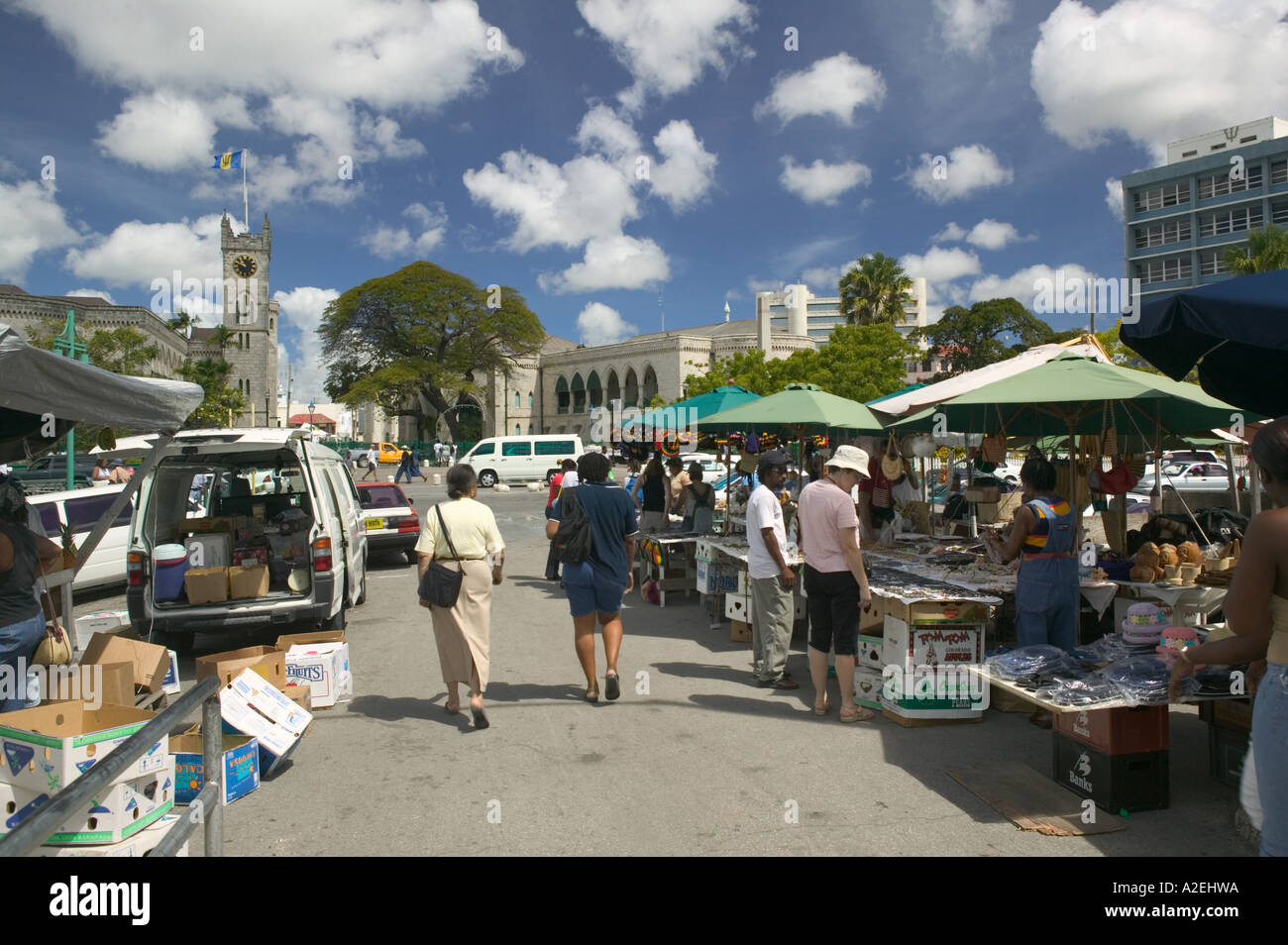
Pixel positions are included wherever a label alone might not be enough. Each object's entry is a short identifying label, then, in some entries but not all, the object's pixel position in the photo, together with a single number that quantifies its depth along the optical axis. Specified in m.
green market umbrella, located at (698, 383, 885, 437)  9.47
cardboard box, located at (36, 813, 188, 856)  3.20
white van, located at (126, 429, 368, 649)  7.00
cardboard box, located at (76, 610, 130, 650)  7.28
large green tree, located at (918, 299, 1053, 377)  56.66
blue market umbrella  3.75
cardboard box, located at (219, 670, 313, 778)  4.67
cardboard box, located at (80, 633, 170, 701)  5.31
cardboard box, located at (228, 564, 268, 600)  7.21
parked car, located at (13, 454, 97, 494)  18.05
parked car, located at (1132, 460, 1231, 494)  25.33
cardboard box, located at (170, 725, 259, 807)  4.29
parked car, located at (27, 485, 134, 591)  10.97
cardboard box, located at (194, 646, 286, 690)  5.44
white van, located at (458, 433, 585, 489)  37.28
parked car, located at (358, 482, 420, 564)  13.24
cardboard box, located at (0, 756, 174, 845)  3.24
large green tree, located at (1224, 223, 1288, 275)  30.88
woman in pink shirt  5.52
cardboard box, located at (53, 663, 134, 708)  4.59
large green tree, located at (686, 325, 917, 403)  35.16
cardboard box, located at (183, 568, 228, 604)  7.05
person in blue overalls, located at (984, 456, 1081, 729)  5.35
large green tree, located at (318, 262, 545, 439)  60.66
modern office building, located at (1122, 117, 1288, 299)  60.75
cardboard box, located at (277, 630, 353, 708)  5.94
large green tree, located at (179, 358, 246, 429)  44.75
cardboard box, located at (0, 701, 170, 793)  3.39
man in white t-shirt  6.11
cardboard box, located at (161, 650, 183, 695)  6.08
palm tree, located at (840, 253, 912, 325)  54.44
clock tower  99.44
